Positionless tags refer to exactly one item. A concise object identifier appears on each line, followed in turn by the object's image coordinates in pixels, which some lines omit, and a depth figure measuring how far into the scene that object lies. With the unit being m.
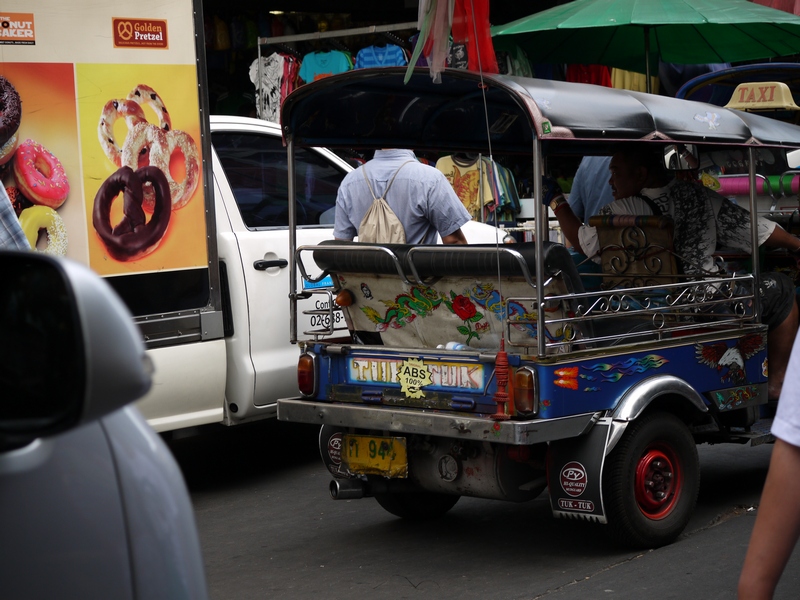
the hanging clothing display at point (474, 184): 10.41
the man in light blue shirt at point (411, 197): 5.64
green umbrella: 6.89
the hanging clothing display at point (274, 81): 10.13
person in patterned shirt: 5.67
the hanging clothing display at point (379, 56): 10.20
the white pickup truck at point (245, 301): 5.80
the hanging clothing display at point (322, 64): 10.19
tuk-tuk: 4.46
